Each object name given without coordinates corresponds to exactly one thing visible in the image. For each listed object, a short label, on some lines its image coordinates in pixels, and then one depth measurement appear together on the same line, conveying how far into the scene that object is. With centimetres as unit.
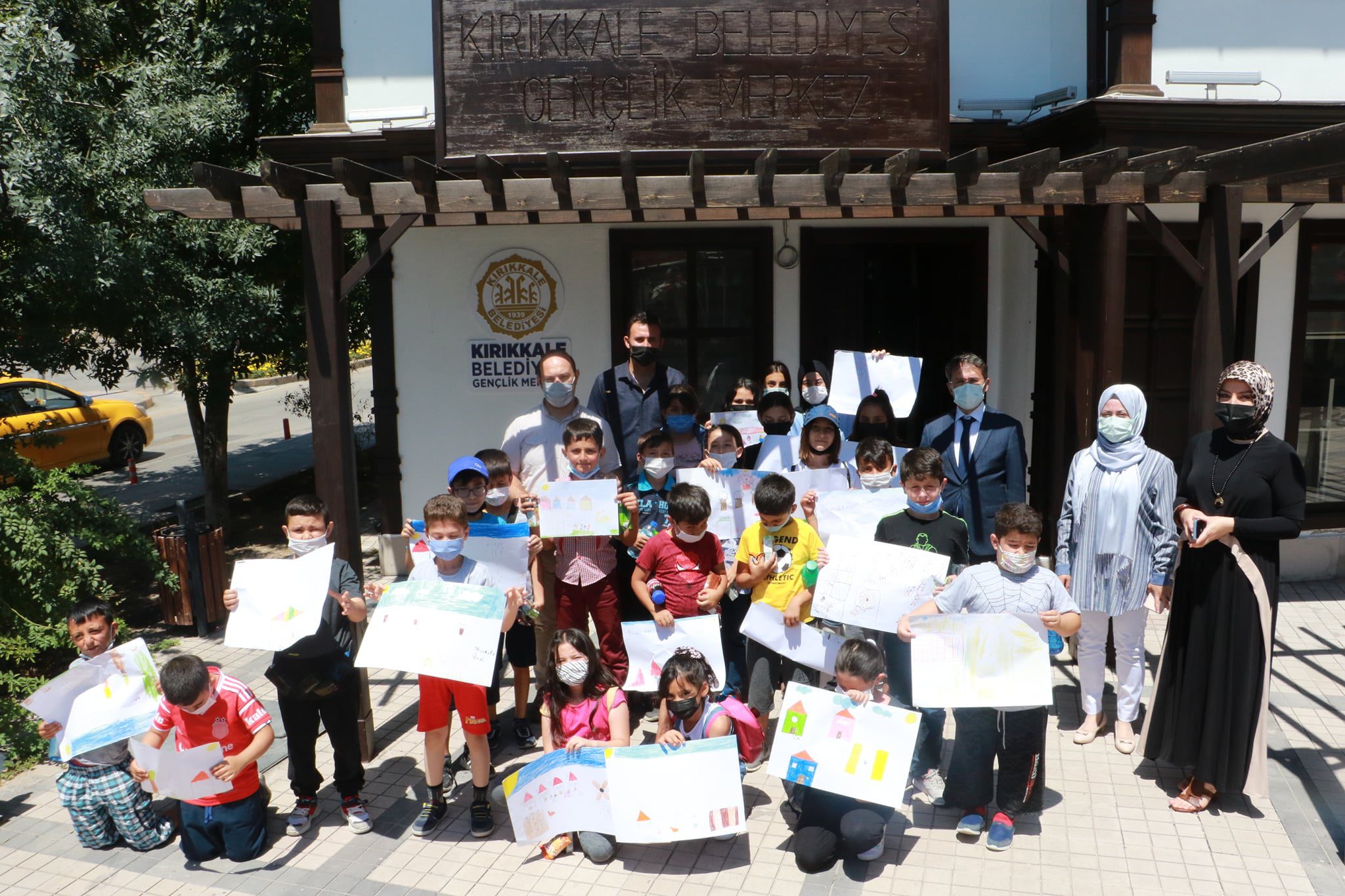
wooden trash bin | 775
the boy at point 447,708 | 461
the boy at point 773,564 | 498
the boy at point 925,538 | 483
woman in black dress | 450
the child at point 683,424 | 583
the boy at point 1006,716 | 441
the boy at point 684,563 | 507
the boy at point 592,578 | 533
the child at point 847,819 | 422
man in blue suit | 565
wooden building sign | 582
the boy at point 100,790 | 454
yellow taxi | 1498
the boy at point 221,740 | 422
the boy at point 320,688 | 462
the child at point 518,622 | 534
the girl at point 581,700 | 456
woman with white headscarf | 507
